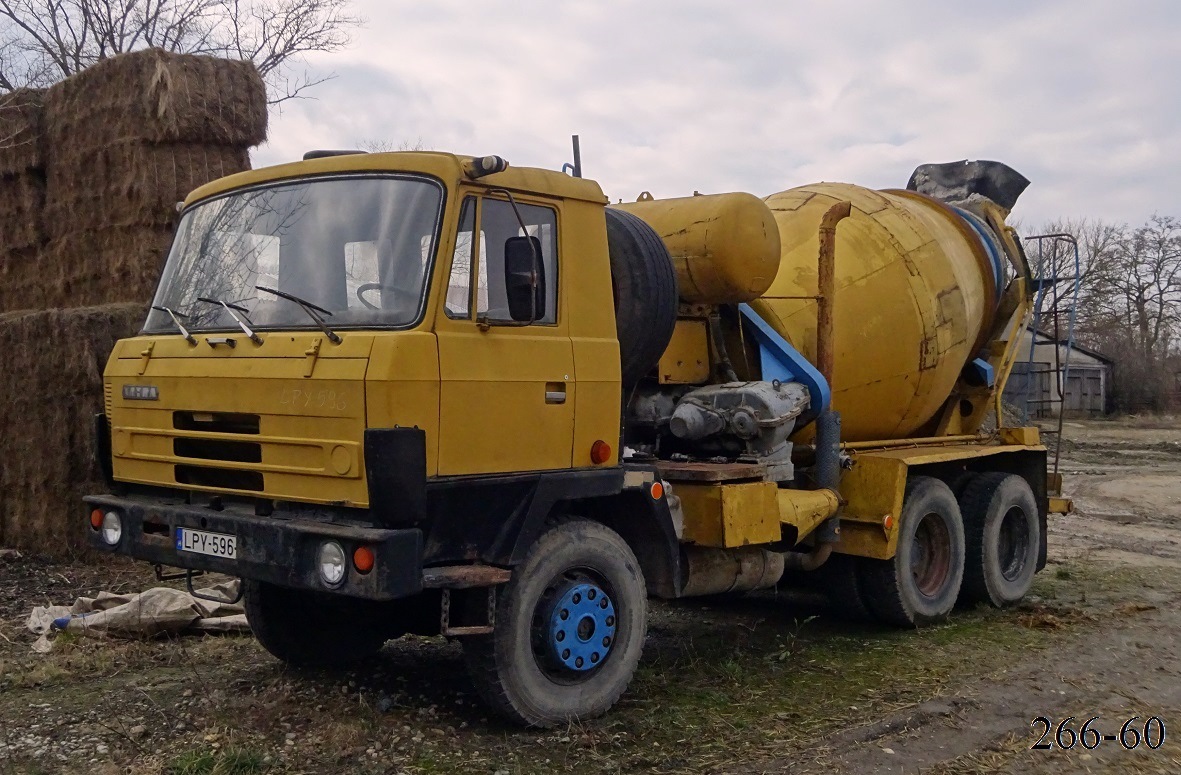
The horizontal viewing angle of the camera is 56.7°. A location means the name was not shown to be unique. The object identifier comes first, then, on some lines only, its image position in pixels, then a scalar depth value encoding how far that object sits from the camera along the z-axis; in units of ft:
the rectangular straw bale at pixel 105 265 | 32.14
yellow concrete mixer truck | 15.15
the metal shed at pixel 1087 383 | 123.75
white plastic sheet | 22.33
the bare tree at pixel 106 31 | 65.98
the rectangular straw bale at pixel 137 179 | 31.94
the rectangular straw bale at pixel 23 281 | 34.22
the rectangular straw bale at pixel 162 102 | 31.63
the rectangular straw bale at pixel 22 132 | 33.76
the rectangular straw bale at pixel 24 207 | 34.30
